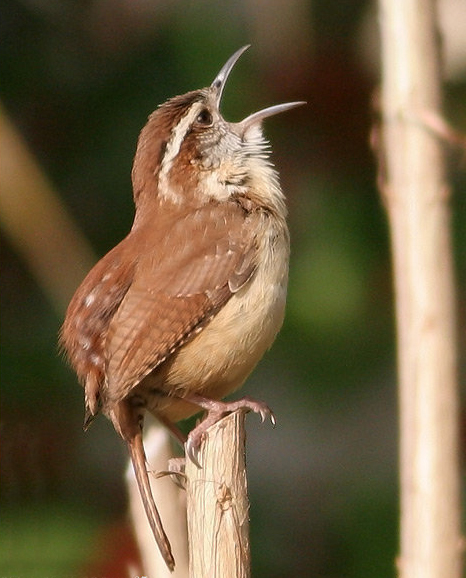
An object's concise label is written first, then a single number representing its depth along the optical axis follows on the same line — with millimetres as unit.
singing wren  5285
